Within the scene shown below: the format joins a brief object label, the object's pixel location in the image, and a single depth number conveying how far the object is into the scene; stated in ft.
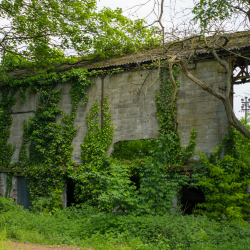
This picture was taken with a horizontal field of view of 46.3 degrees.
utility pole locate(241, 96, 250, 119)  88.22
